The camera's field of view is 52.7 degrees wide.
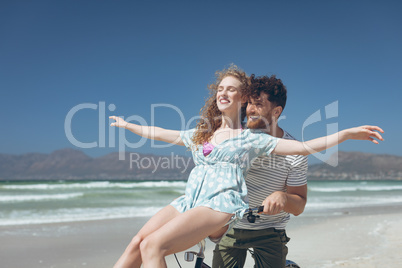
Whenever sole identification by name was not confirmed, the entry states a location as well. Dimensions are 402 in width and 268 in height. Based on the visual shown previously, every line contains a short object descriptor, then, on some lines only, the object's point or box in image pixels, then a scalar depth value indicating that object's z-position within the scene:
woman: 2.07
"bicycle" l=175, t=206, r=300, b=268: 2.26
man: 2.65
